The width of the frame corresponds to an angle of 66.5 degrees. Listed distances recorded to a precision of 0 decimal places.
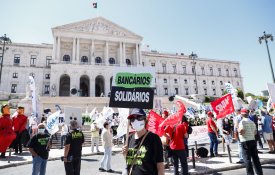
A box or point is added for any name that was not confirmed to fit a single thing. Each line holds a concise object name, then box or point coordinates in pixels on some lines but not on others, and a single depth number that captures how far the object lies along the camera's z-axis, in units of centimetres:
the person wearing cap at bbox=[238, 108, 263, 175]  578
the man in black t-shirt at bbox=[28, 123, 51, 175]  553
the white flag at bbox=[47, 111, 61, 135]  736
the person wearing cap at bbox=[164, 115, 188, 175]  589
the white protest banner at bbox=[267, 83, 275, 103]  873
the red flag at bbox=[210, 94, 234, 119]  829
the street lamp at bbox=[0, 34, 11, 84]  2743
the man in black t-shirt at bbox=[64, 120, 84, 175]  537
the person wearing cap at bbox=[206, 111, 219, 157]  925
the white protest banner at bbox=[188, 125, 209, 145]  991
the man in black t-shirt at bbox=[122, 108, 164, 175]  288
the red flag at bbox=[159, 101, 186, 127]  613
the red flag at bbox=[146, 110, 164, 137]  738
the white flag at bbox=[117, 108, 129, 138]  803
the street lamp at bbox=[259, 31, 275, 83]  2127
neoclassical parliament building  4738
